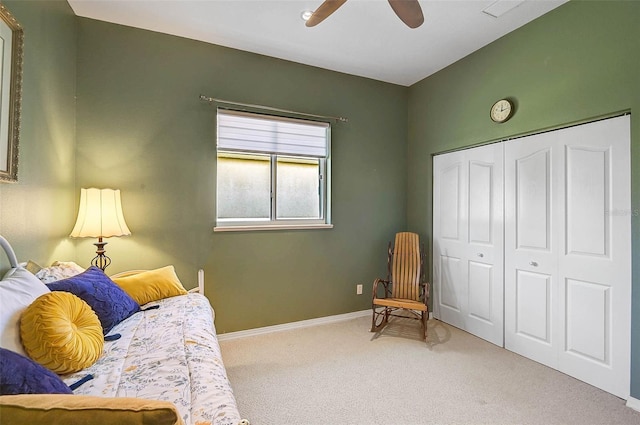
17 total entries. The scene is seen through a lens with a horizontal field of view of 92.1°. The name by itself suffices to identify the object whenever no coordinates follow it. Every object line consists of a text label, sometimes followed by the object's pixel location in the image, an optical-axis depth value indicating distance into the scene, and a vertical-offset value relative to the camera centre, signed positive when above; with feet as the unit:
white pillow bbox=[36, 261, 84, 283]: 5.84 -1.17
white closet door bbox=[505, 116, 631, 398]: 6.99 -0.81
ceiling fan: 5.53 +3.90
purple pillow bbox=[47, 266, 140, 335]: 5.54 -1.52
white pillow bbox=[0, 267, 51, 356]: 3.87 -1.22
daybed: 2.26 -2.08
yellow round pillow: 3.99 -1.65
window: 10.26 +1.59
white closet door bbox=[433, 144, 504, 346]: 9.75 -0.77
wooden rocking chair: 10.83 -2.20
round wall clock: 9.16 +3.29
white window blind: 10.09 +2.84
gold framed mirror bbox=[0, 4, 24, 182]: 5.08 +2.12
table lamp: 7.41 -0.06
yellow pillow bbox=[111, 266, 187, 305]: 7.17 -1.69
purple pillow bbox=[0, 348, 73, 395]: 2.71 -1.51
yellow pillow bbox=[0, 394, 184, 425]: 2.16 -1.43
